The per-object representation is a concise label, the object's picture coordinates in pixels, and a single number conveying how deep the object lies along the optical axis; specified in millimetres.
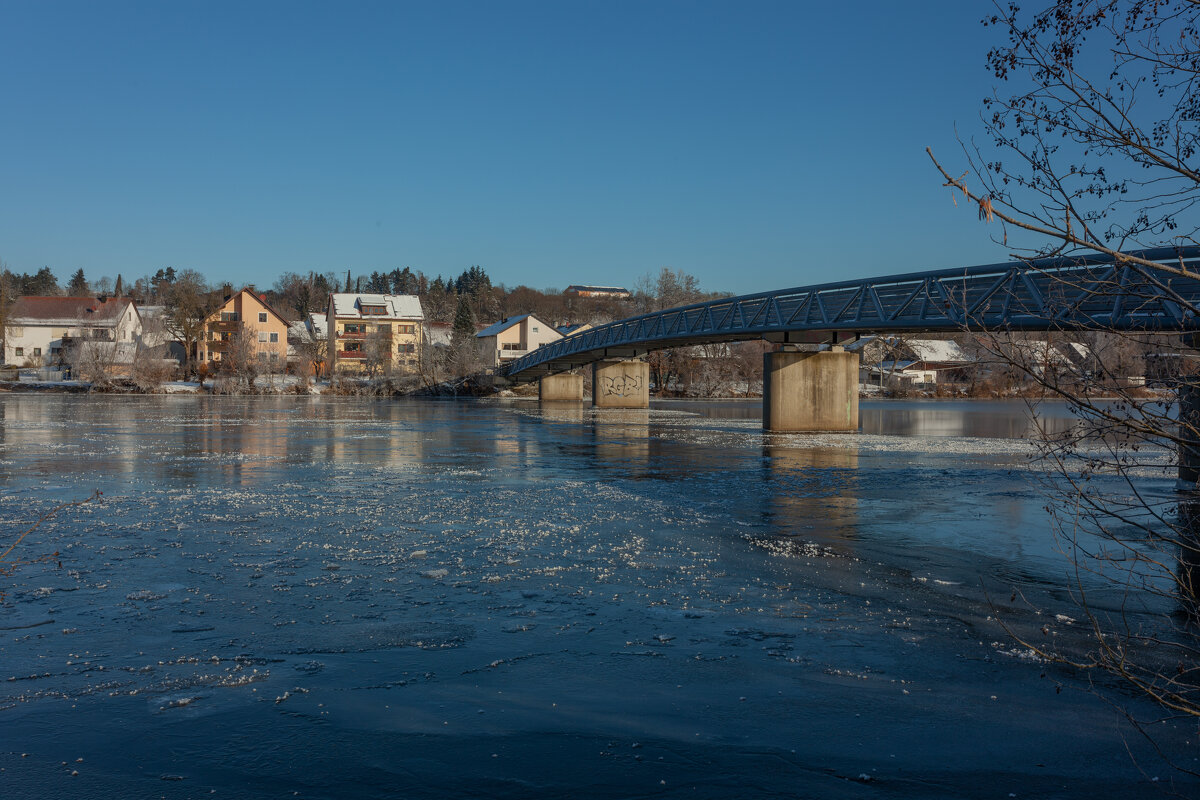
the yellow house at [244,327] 99812
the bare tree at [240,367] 84812
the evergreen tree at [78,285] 181912
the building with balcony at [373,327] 106062
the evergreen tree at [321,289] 177375
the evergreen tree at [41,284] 174875
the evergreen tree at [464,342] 89875
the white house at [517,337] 113750
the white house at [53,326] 107062
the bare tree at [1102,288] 3918
